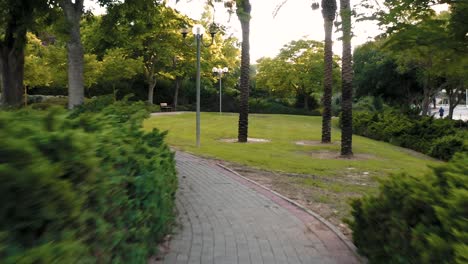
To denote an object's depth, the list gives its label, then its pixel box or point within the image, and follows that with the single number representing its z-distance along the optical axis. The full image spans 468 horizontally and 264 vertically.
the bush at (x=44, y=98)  35.90
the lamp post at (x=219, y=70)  45.77
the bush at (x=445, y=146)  20.00
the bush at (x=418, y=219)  3.11
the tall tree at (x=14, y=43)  14.20
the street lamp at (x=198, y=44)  17.67
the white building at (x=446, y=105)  69.06
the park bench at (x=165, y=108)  50.56
